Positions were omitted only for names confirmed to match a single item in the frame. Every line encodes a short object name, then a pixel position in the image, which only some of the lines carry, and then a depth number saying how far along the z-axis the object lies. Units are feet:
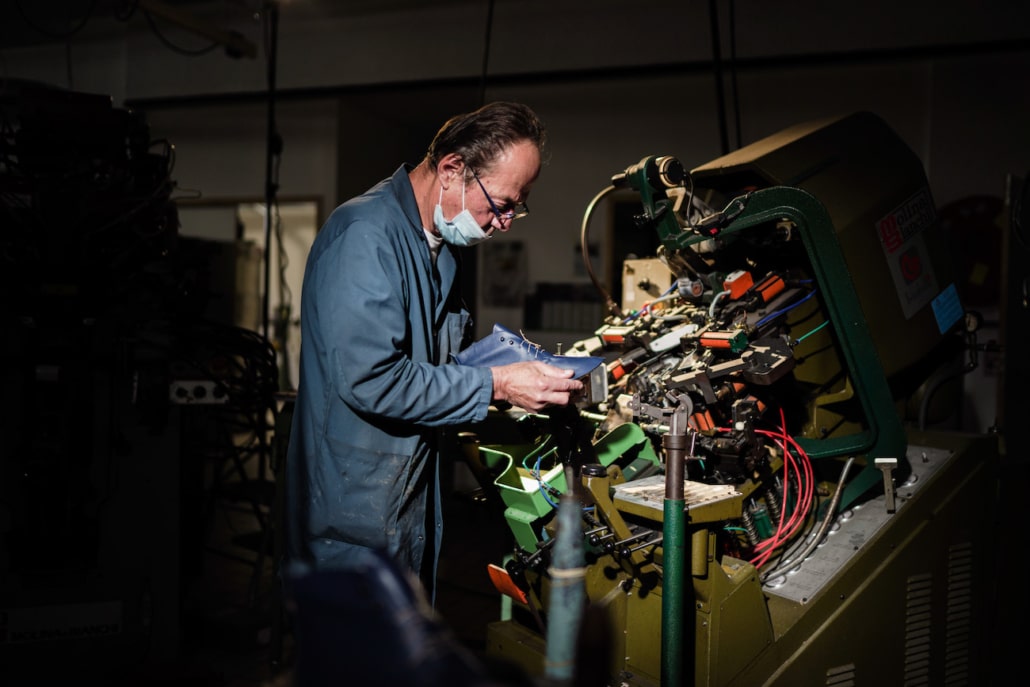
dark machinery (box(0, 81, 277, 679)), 8.27
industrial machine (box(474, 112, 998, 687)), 5.47
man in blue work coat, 4.66
